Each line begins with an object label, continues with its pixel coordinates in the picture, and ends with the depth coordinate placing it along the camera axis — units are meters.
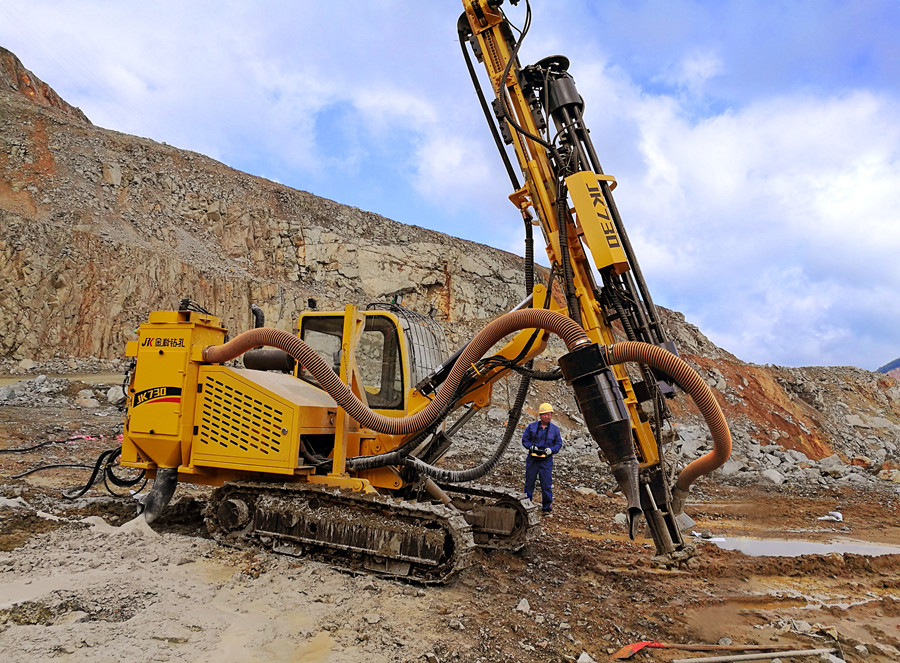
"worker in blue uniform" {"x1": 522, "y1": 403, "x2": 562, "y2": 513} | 8.45
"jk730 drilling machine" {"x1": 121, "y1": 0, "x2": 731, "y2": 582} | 4.74
